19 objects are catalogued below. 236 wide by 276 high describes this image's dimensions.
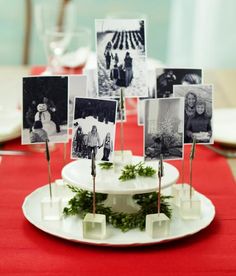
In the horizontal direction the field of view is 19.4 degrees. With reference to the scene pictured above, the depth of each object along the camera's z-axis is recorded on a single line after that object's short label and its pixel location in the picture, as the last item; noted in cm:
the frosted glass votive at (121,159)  108
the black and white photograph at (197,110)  106
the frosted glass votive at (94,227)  97
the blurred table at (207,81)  192
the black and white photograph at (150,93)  122
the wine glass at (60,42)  201
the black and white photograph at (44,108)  105
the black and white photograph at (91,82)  118
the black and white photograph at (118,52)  109
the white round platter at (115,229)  96
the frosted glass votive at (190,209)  105
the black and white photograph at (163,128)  100
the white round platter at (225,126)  147
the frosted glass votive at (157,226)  98
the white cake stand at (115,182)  100
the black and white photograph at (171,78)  119
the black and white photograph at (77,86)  114
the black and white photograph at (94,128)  101
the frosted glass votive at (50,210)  103
